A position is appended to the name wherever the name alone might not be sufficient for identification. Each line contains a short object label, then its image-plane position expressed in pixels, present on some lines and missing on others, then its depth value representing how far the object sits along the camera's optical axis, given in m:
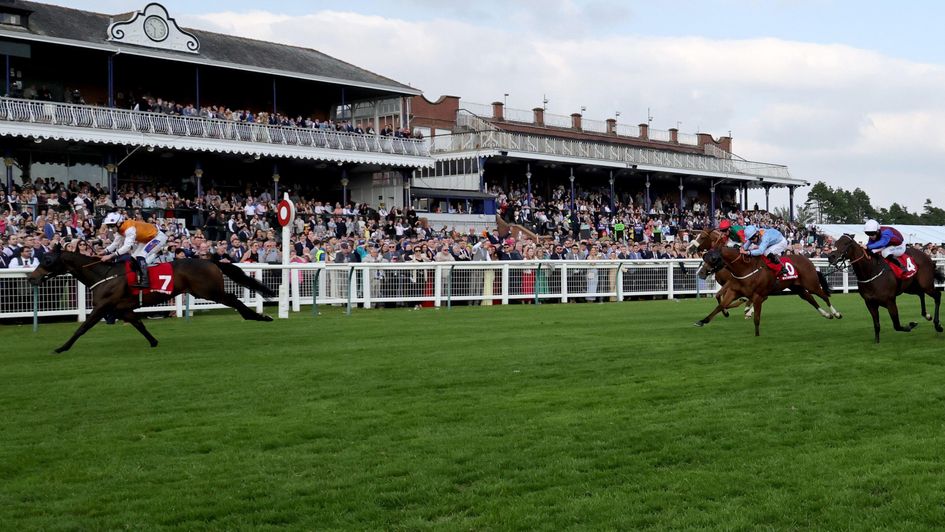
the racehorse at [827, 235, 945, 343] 12.99
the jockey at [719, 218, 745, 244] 16.88
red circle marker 18.84
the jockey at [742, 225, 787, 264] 15.64
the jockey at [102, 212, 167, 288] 13.26
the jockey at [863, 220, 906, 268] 13.28
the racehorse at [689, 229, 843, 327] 16.55
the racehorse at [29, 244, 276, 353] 13.03
